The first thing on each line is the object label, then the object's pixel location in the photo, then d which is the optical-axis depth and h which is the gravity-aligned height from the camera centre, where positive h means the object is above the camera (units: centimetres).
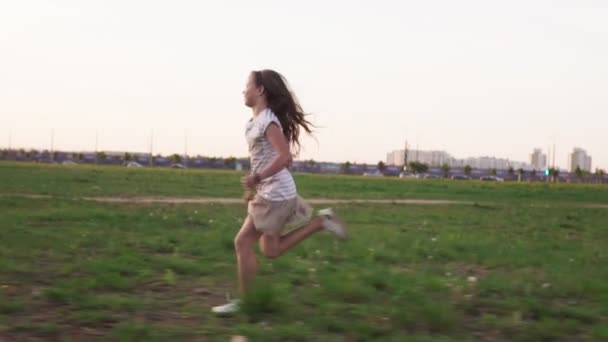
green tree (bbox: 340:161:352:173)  10244 -8
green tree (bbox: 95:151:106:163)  10480 +17
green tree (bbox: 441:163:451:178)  10271 +3
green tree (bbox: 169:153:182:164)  10955 +43
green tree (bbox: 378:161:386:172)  10839 +40
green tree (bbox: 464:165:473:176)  10519 +29
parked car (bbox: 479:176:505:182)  9875 -68
